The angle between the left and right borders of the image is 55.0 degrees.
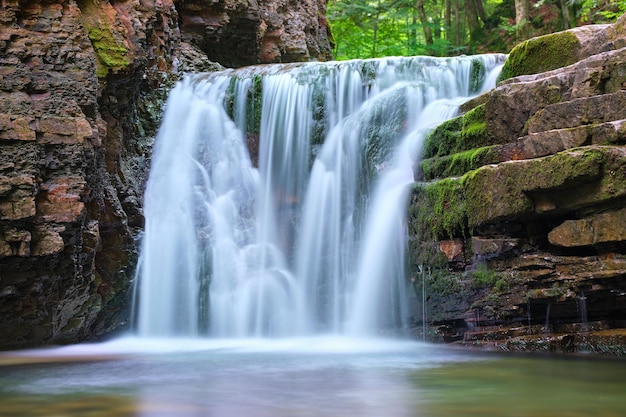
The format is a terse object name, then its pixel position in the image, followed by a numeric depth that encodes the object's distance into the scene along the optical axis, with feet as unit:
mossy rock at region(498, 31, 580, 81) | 25.22
